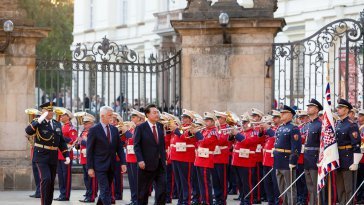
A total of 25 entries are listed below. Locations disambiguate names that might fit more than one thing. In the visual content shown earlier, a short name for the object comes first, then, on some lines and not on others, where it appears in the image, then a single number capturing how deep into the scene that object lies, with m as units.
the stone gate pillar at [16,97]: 24.22
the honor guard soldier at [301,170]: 21.20
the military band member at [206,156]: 21.31
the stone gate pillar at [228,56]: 24.31
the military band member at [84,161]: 22.86
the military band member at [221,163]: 21.62
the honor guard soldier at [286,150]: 19.75
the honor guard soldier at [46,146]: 19.78
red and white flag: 18.92
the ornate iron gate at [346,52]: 23.69
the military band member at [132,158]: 22.08
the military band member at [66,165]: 23.28
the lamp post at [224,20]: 23.69
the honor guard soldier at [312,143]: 19.50
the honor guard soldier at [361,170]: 21.92
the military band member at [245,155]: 21.80
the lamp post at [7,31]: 23.50
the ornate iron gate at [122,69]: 24.69
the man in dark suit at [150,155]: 19.14
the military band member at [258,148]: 21.69
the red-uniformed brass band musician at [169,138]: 22.19
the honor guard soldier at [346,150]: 19.17
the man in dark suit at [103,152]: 19.00
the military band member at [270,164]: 21.20
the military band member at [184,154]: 21.86
